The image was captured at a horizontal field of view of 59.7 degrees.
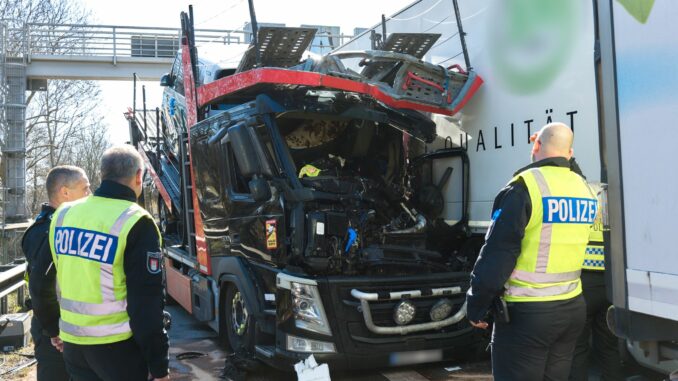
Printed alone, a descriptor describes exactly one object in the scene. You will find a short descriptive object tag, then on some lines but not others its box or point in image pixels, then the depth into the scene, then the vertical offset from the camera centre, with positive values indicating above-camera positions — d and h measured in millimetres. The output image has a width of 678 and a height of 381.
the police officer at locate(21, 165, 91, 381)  3207 -326
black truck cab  4414 -26
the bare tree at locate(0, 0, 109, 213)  22375 +5215
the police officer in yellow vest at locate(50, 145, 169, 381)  2586 -340
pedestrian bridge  21219 +5909
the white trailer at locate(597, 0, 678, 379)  2221 +119
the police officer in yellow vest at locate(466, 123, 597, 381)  2801 -339
